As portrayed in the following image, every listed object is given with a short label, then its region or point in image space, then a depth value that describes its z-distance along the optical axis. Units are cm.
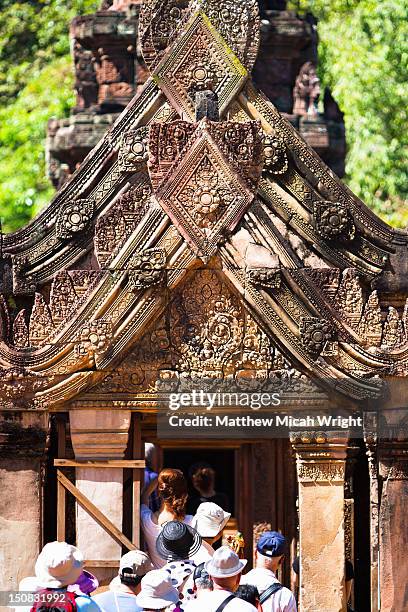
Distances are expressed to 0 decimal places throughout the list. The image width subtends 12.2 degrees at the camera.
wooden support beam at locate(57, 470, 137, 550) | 1416
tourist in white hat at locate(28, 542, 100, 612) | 1102
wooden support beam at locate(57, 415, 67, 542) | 1441
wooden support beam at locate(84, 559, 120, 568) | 1420
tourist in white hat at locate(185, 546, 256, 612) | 1112
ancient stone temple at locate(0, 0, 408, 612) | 1416
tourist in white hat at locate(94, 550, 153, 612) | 1146
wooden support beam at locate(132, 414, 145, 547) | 1433
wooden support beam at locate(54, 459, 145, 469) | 1431
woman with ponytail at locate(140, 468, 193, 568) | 1380
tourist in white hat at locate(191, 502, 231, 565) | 1334
